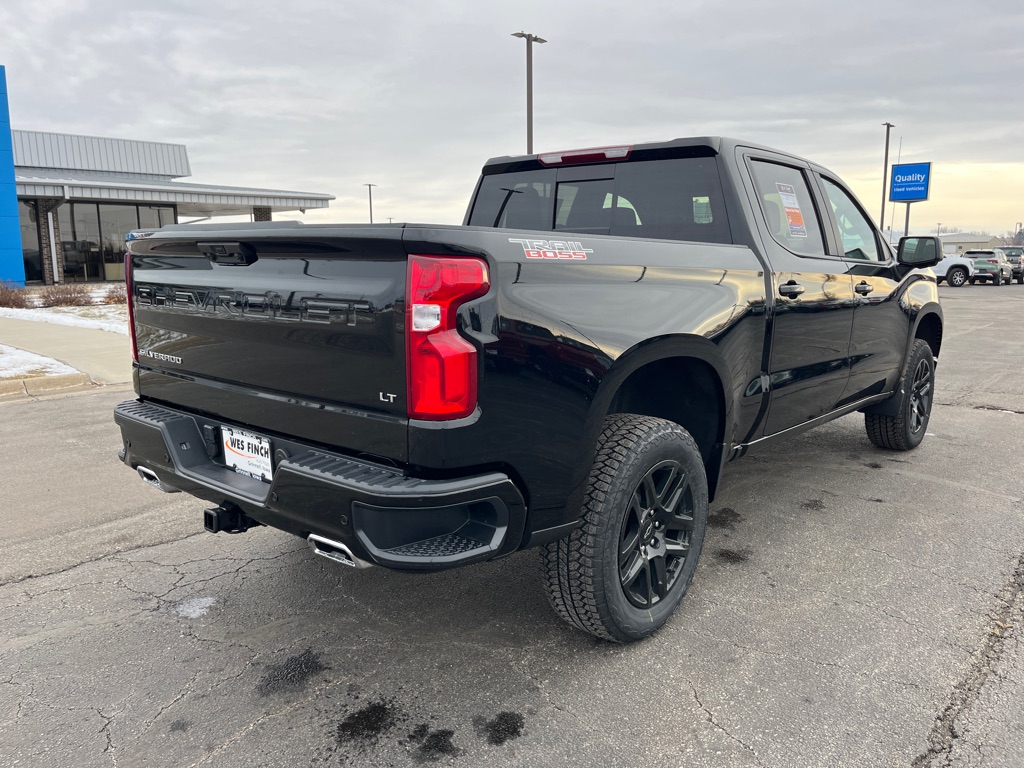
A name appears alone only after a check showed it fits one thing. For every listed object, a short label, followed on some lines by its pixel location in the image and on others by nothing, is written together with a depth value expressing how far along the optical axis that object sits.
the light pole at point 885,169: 42.84
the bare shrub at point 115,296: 18.23
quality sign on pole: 48.97
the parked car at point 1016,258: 35.50
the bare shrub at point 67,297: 17.35
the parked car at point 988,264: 32.97
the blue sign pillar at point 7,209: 22.70
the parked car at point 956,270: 32.70
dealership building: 23.42
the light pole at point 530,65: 19.94
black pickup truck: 2.18
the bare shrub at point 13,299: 16.55
